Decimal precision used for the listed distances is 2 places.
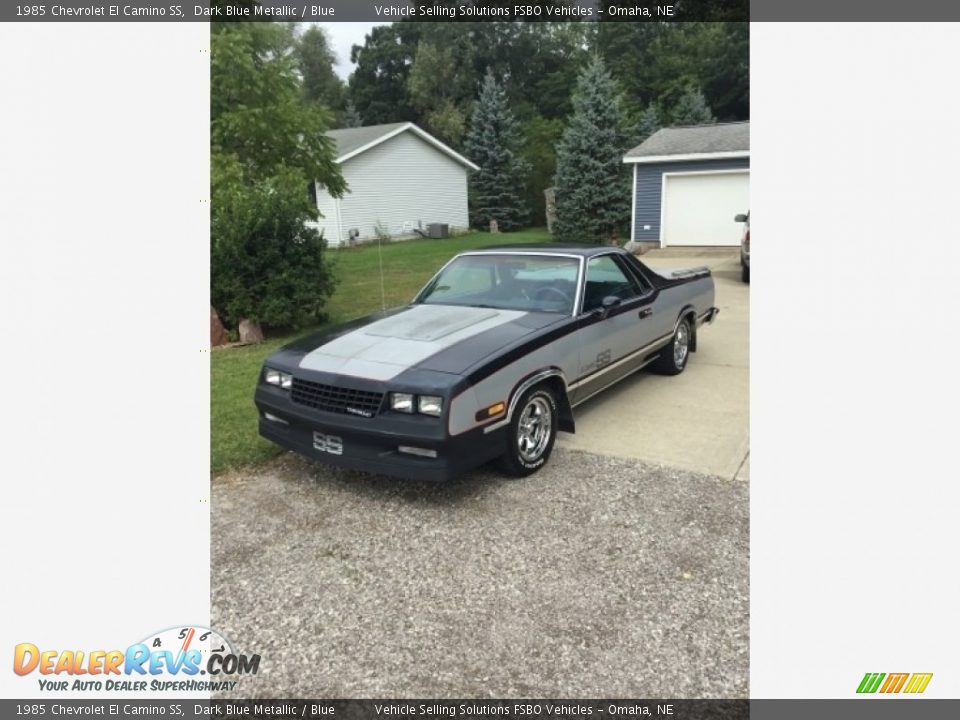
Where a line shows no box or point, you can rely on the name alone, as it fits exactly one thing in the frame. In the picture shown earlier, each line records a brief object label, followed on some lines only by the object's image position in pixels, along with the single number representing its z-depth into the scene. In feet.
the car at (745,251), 43.21
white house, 78.69
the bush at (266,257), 25.91
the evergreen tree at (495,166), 93.15
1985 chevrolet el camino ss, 12.08
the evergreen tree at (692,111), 106.11
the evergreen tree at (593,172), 71.92
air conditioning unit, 85.51
